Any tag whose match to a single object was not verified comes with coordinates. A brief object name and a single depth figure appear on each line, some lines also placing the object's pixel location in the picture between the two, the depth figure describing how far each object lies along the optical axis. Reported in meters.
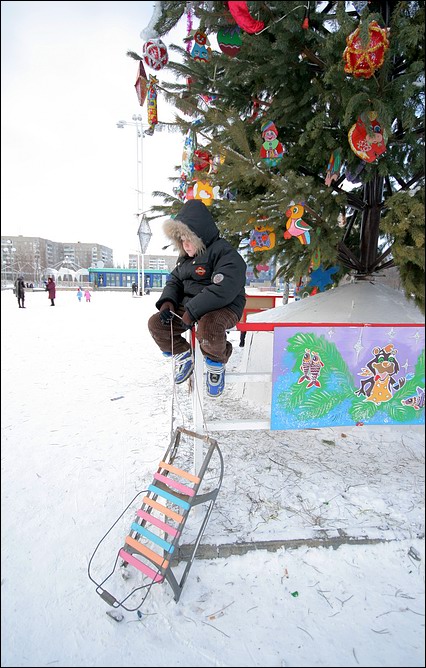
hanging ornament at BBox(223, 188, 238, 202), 3.69
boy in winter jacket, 2.35
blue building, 49.25
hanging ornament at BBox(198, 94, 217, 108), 3.60
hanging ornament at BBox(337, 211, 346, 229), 4.26
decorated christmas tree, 2.21
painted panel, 2.36
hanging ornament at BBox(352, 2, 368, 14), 2.45
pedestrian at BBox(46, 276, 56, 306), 17.97
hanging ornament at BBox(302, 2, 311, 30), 1.69
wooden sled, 1.88
